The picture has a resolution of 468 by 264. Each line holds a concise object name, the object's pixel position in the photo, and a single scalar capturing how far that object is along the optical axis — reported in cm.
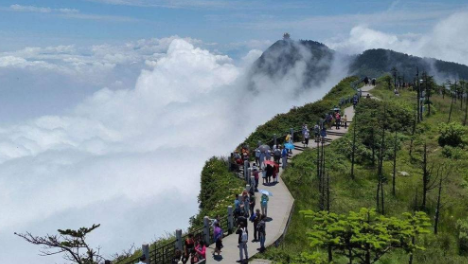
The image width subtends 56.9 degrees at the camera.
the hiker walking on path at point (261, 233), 1712
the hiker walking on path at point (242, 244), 1591
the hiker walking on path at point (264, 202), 1994
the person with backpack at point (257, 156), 2809
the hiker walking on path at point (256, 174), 2469
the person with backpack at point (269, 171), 2569
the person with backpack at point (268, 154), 2734
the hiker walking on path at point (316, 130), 3517
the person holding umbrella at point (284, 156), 2827
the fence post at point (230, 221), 1984
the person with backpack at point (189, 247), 1620
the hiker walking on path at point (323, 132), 3340
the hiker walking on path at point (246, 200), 2038
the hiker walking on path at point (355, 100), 4609
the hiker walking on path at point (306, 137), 3338
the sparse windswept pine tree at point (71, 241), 1379
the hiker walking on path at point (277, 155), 2788
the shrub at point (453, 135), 3400
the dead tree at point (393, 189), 2546
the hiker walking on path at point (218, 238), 1706
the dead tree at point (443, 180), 2051
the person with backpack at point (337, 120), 3905
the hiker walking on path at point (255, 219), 1808
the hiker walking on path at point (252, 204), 2078
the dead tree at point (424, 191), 2258
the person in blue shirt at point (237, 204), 1989
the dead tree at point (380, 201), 2283
